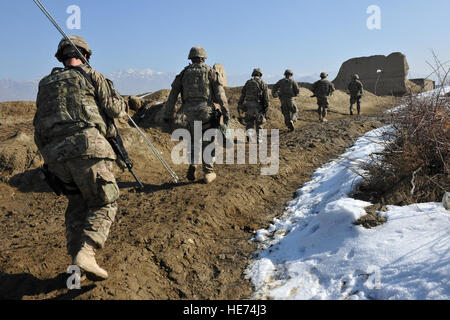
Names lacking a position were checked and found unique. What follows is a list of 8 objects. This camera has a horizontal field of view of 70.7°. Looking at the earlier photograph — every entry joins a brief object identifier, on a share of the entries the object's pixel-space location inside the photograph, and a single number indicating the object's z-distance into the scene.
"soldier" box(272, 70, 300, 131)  10.65
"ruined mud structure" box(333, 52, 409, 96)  26.77
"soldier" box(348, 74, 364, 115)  15.08
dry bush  3.53
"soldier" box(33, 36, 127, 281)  2.62
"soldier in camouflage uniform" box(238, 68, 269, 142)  9.34
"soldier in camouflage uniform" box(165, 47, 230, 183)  5.28
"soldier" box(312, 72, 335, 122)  13.17
